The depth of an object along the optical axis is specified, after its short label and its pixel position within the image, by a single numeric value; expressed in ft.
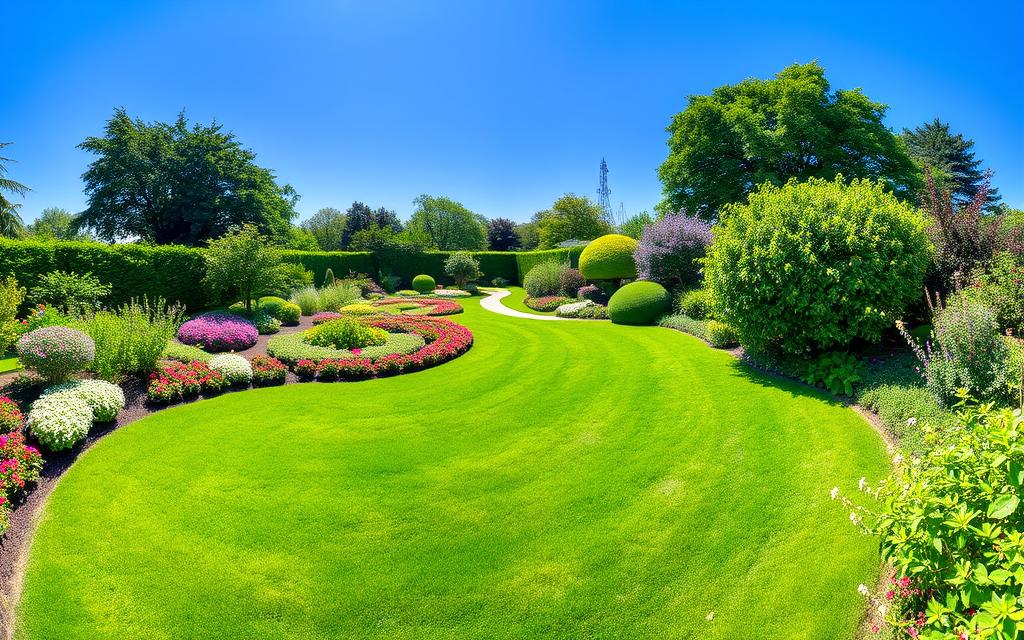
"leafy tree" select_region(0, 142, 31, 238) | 77.82
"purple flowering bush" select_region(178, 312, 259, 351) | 38.37
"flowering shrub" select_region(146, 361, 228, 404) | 24.71
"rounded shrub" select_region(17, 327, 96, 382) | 22.06
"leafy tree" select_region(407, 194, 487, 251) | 200.85
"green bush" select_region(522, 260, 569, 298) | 80.84
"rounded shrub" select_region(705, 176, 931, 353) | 25.04
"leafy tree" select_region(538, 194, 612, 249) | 162.81
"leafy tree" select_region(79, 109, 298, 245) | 92.12
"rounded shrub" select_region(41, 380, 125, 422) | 21.33
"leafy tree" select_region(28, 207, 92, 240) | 164.04
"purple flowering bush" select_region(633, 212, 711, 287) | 55.21
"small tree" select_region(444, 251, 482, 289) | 105.50
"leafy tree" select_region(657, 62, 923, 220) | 60.85
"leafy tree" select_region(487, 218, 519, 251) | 205.26
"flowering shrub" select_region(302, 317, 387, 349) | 37.99
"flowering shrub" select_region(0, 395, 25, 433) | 18.37
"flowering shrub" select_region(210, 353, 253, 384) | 28.43
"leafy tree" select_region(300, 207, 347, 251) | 191.01
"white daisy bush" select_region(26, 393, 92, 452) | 18.37
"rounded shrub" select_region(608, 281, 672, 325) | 52.17
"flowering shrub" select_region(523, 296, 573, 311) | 71.00
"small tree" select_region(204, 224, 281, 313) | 47.73
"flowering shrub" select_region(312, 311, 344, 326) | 54.58
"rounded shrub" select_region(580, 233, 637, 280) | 69.77
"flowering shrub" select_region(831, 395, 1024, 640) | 6.59
